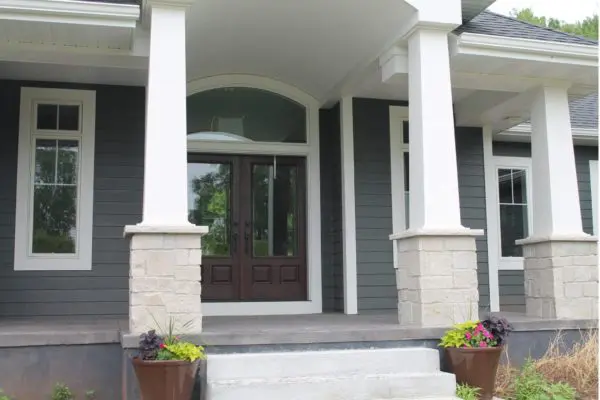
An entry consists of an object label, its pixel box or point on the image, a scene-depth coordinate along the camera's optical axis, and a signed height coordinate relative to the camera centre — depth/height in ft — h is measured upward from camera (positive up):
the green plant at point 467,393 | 14.17 -3.01
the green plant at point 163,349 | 13.20 -1.82
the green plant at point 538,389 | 15.07 -3.17
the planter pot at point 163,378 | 12.96 -2.37
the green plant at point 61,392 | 15.17 -3.07
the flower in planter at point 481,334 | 15.02 -1.80
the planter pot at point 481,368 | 14.71 -2.53
